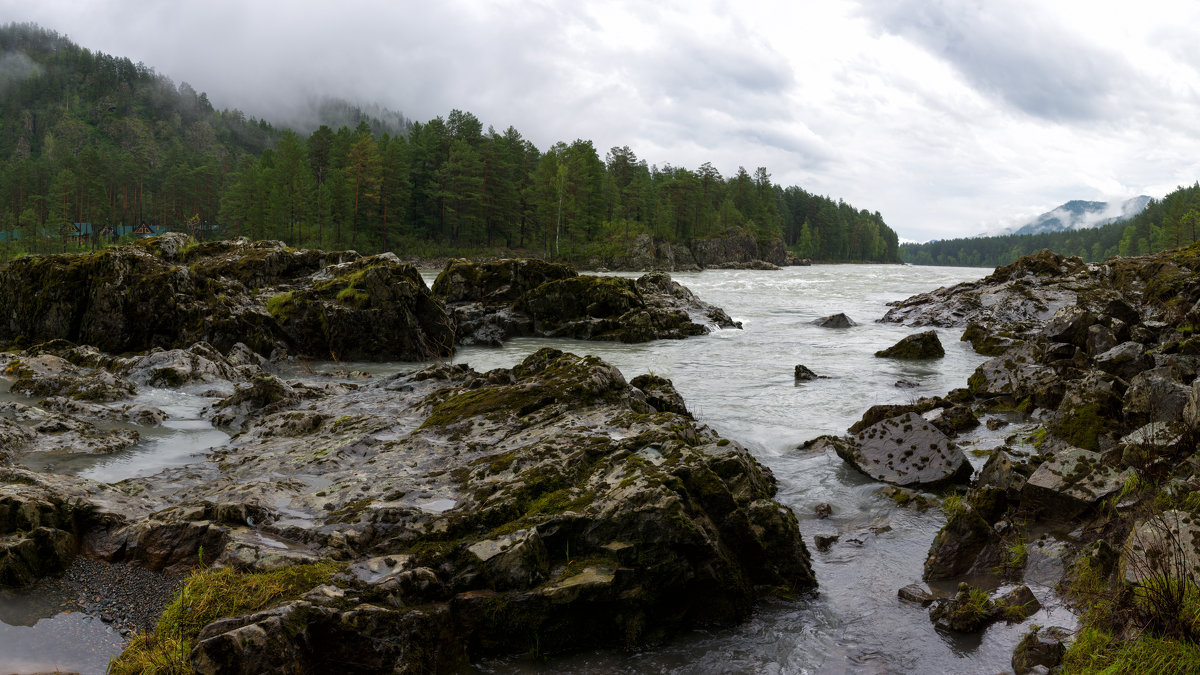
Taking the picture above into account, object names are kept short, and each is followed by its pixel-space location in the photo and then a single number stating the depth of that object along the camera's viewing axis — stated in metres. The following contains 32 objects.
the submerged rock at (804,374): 15.74
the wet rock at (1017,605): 4.83
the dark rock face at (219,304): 16.16
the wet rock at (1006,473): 6.52
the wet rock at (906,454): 8.12
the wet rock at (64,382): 10.95
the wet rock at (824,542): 6.64
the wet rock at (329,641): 3.60
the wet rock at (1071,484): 5.86
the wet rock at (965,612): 4.83
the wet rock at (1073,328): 13.59
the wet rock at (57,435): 8.05
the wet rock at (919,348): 18.81
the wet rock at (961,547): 5.83
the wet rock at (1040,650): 4.14
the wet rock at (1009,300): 24.66
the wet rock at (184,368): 12.60
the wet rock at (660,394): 10.06
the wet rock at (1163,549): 3.91
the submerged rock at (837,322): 27.48
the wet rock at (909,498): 7.55
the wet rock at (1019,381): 10.52
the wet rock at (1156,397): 6.74
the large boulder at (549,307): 24.02
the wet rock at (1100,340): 12.08
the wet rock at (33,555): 4.51
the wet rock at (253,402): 10.45
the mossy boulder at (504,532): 4.47
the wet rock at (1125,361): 9.62
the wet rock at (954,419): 9.95
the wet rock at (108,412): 9.94
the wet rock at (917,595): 5.38
